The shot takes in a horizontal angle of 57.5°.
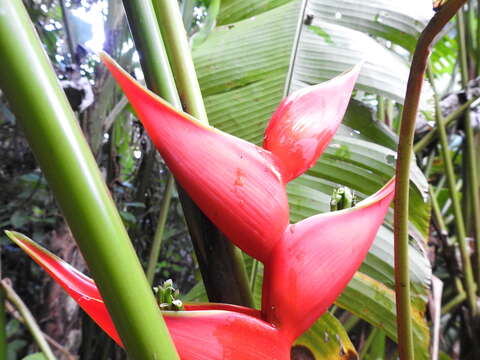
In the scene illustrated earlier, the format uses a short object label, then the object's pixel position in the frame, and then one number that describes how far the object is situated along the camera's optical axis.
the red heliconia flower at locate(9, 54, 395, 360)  0.19
